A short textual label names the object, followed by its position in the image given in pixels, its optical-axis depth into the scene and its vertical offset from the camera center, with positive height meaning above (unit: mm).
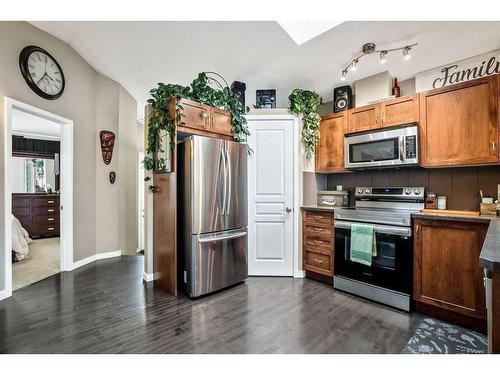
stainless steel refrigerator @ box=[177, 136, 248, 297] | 2551 -267
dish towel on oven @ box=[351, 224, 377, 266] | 2502 -582
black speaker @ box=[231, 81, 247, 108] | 3409 +1383
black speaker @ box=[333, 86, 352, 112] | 3295 +1217
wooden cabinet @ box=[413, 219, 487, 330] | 1994 -727
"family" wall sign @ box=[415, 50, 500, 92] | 2445 +1237
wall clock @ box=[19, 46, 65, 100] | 2715 +1404
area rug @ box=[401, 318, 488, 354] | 1765 -1177
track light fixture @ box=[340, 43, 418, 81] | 2438 +1426
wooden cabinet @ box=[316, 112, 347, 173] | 3203 +593
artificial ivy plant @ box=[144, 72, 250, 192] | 2604 +922
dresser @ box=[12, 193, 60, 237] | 5527 -507
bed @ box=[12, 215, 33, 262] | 3807 -874
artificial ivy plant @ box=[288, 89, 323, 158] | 3193 +1012
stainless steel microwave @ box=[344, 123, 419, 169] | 2559 +450
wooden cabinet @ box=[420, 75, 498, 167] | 2215 +611
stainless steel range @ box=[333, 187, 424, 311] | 2336 -628
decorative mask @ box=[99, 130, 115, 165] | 3971 +756
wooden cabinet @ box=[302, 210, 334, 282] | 2967 -685
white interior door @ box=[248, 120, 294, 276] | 3232 -124
